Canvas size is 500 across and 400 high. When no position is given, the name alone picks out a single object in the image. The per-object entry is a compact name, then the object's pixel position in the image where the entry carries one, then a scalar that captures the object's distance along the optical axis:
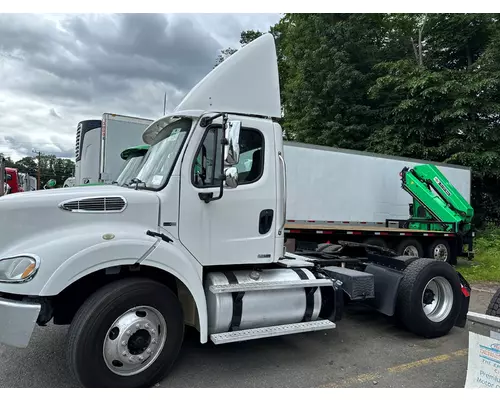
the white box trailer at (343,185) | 9.99
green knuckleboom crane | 11.77
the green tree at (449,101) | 16.50
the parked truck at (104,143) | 8.91
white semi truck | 3.30
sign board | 3.12
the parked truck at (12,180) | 23.23
